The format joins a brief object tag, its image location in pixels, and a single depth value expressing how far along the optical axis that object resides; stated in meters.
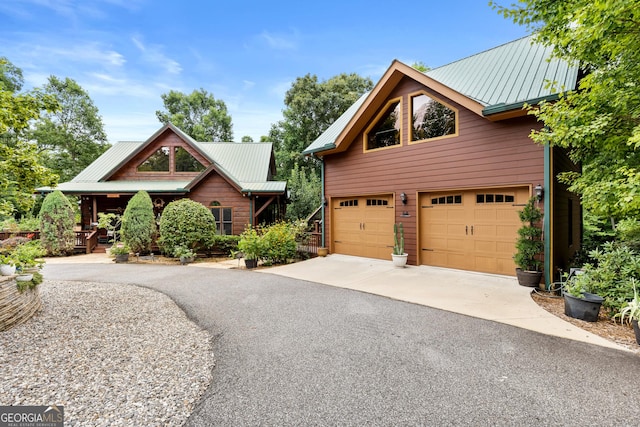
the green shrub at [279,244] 8.93
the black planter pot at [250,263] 8.65
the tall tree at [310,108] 21.58
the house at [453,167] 6.41
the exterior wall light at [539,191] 6.03
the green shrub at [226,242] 10.92
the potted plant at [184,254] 9.57
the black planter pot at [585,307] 4.02
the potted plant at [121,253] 9.86
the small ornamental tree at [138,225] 10.25
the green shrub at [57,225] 10.77
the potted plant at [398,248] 7.95
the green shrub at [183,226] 9.85
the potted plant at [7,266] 3.91
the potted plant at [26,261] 4.13
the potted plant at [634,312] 3.38
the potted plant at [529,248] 5.93
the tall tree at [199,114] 30.09
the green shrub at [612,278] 4.08
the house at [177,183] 12.44
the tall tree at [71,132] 23.11
